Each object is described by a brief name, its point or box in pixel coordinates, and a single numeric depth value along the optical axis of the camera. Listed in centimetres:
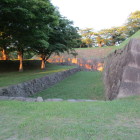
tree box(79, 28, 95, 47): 3444
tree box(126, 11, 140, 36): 2391
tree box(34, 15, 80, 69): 1351
